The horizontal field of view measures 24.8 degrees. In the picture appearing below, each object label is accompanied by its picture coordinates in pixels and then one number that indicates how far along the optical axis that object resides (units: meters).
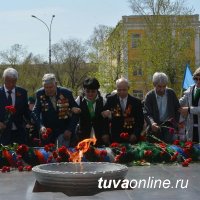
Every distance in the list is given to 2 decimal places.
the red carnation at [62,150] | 3.96
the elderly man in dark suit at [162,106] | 5.19
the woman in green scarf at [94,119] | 5.10
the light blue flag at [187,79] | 10.27
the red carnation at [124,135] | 4.60
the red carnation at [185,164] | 4.02
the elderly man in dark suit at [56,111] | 4.88
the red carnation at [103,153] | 4.08
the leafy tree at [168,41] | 26.89
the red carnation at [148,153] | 4.26
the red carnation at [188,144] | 4.43
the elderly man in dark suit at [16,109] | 5.01
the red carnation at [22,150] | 4.11
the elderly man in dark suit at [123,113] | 5.08
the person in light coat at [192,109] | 5.19
